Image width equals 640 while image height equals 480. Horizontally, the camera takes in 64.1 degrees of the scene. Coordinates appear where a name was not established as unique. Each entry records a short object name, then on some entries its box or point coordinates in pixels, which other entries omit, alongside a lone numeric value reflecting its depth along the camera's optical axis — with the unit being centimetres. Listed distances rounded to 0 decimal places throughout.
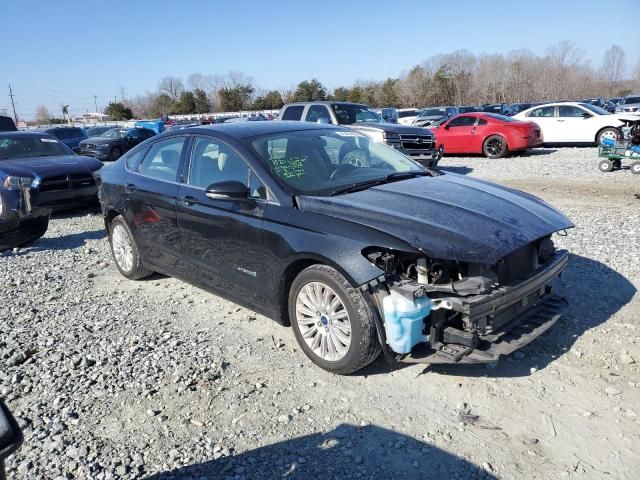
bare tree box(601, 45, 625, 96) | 7701
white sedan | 1661
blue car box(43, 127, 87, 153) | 2350
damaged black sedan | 319
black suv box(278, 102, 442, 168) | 1227
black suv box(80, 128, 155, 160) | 2186
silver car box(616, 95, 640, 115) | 2560
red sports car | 1555
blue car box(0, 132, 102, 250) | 721
